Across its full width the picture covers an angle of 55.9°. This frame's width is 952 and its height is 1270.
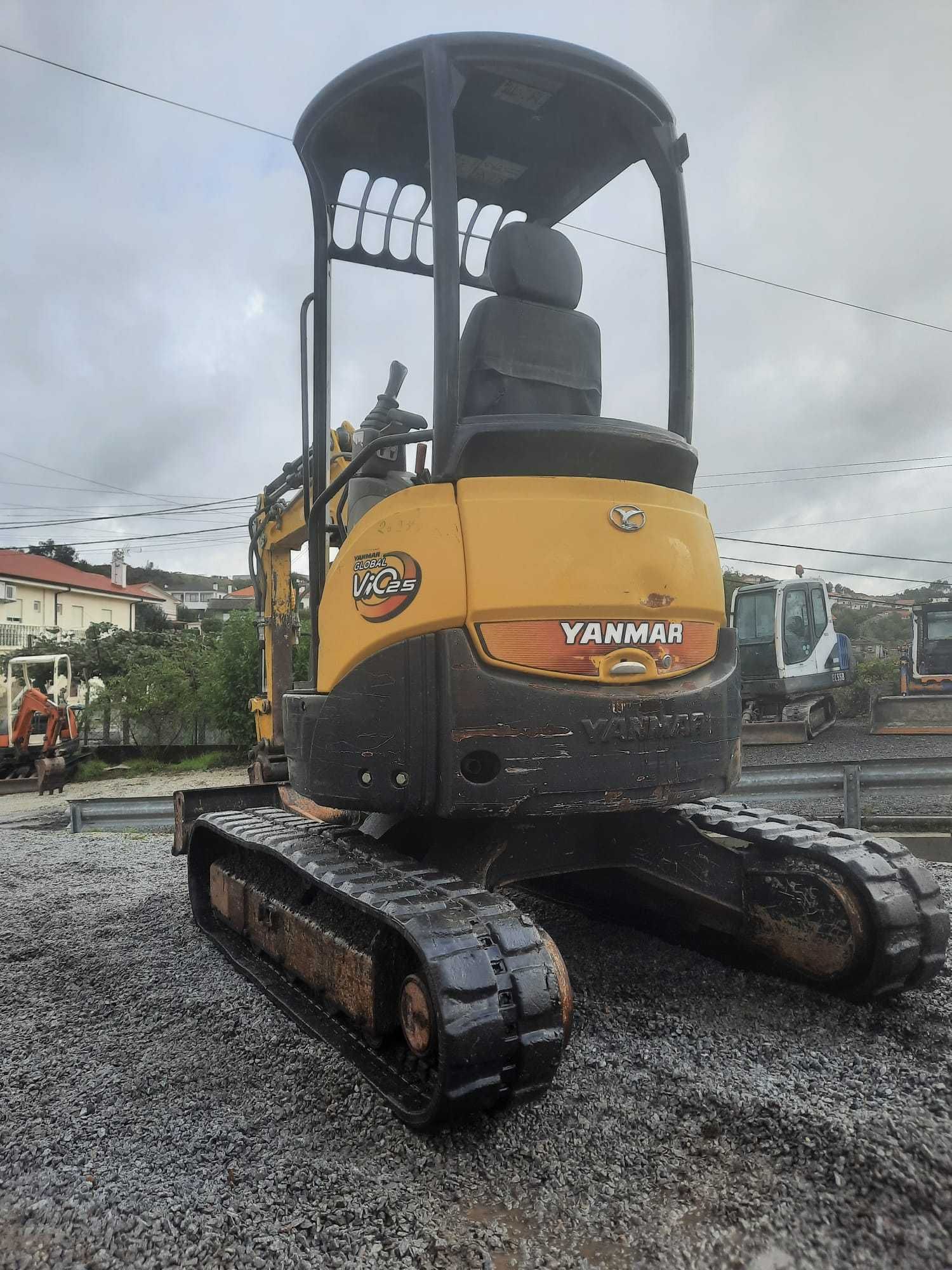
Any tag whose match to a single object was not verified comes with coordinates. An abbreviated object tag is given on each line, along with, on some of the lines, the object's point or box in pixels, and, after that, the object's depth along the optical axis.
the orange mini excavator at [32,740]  16.02
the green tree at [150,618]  52.75
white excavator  14.95
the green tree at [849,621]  32.22
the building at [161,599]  56.62
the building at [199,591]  88.12
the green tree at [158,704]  19.52
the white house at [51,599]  40.94
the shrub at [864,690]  17.58
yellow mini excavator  2.60
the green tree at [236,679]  17.34
